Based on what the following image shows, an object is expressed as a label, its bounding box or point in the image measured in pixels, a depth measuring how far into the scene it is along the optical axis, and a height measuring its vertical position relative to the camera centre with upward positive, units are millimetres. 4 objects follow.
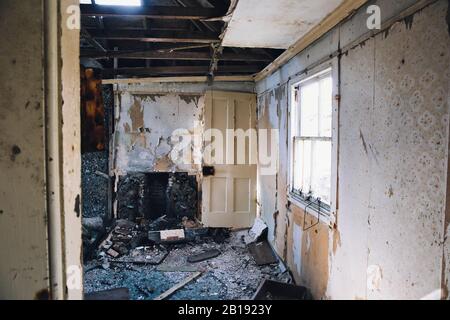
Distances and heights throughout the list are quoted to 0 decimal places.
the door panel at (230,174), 5070 -460
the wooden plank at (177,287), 3201 -1517
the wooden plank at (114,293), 2236 -1105
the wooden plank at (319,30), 2131 +966
